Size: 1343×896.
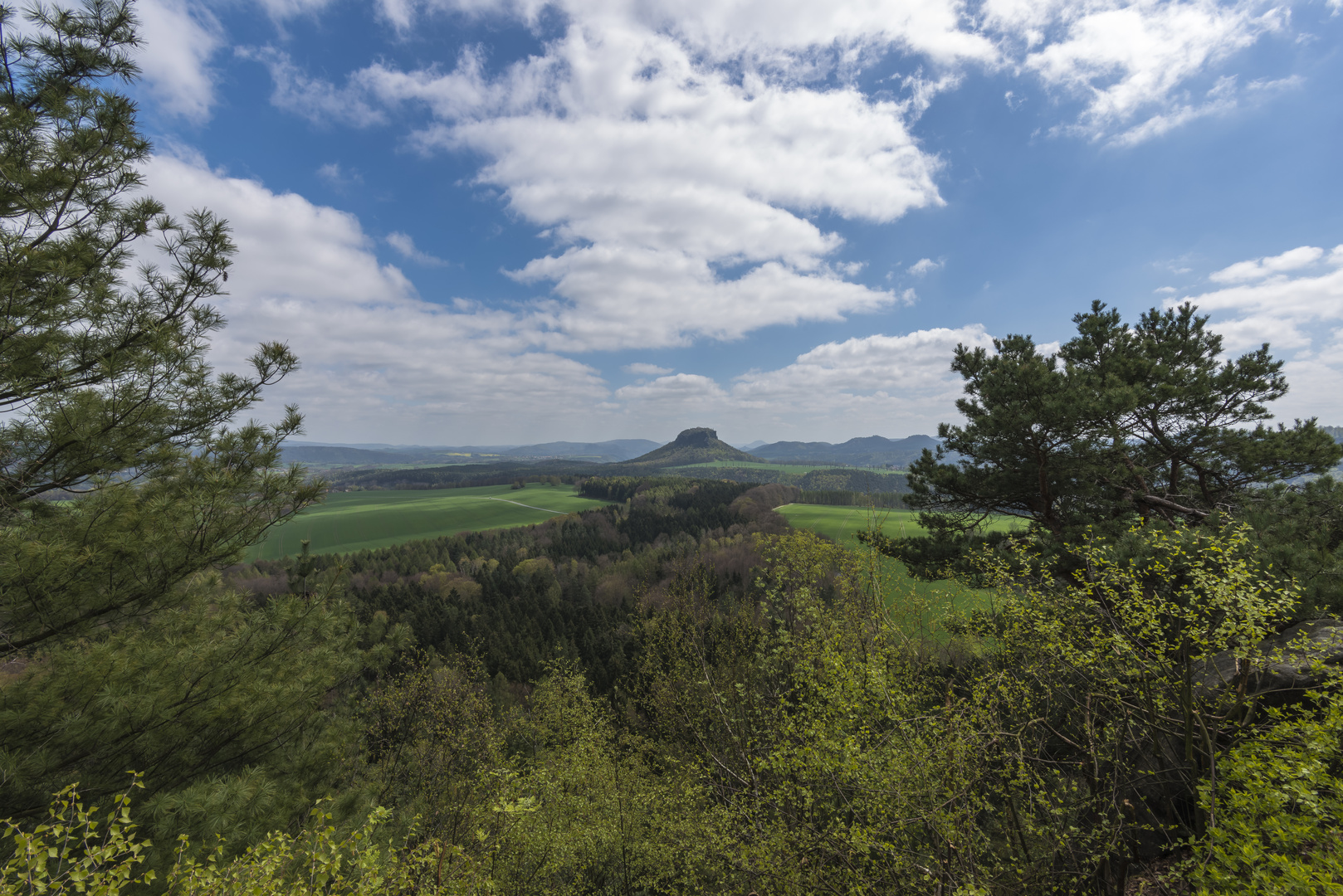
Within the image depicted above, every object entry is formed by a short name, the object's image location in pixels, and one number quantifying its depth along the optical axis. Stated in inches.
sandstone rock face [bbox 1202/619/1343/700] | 178.2
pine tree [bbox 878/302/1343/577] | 459.5
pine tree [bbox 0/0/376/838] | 196.4
